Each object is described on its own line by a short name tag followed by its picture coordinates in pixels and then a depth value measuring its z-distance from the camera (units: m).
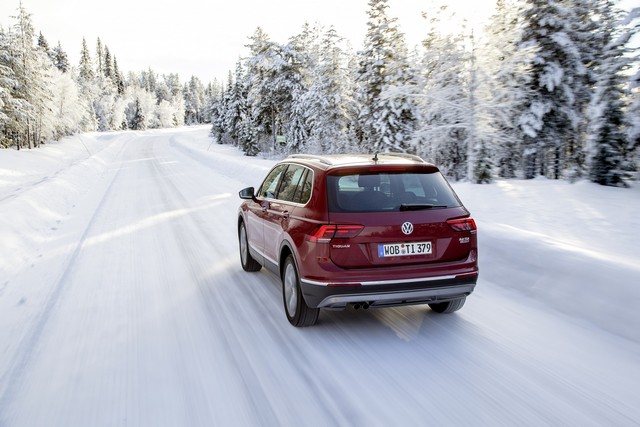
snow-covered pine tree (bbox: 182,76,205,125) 183.75
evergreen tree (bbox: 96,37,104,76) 158.00
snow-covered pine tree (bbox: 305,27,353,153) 40.88
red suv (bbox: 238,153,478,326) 4.38
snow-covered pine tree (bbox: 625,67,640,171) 12.19
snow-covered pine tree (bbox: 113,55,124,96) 149.68
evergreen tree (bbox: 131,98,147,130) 132.50
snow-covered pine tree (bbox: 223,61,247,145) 63.31
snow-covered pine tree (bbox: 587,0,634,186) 14.09
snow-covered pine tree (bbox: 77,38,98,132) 87.86
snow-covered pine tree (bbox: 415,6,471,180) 20.22
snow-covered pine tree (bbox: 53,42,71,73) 100.88
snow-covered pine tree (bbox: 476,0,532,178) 19.36
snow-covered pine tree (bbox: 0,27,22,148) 39.38
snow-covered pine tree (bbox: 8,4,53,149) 44.25
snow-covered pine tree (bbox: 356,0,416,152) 31.19
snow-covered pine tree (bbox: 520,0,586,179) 25.83
